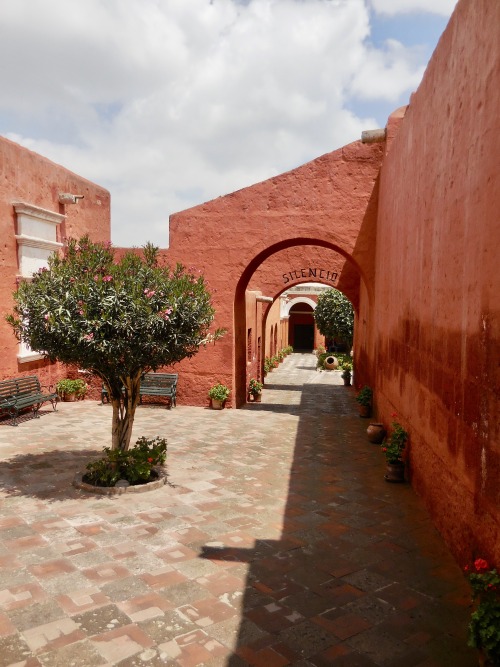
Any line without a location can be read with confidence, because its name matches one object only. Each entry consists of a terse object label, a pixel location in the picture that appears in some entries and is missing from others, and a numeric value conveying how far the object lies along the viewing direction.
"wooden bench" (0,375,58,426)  9.62
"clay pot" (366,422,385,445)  9.06
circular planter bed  6.18
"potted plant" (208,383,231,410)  11.97
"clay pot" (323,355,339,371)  25.48
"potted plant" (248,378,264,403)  14.26
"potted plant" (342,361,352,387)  19.07
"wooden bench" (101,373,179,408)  11.79
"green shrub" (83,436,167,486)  6.37
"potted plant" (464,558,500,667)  2.98
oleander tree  5.90
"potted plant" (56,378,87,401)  12.27
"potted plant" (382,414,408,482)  6.86
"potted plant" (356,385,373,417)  11.66
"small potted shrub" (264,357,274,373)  22.06
